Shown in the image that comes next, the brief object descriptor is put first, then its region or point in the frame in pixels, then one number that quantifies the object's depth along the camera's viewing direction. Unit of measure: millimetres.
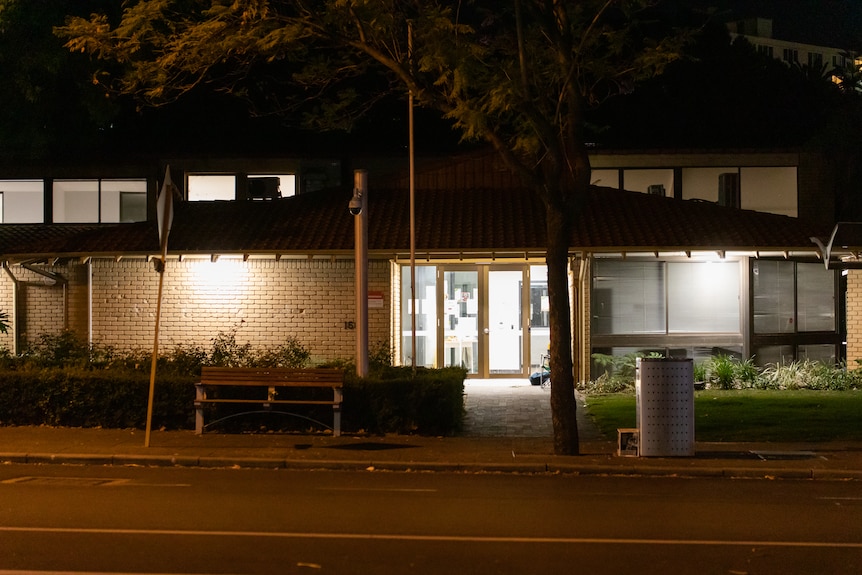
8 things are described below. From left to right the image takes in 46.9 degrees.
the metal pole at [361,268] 16297
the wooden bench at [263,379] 15055
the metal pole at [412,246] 17038
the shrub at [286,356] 17250
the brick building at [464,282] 21062
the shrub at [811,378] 20291
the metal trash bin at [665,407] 13344
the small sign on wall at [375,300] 21297
